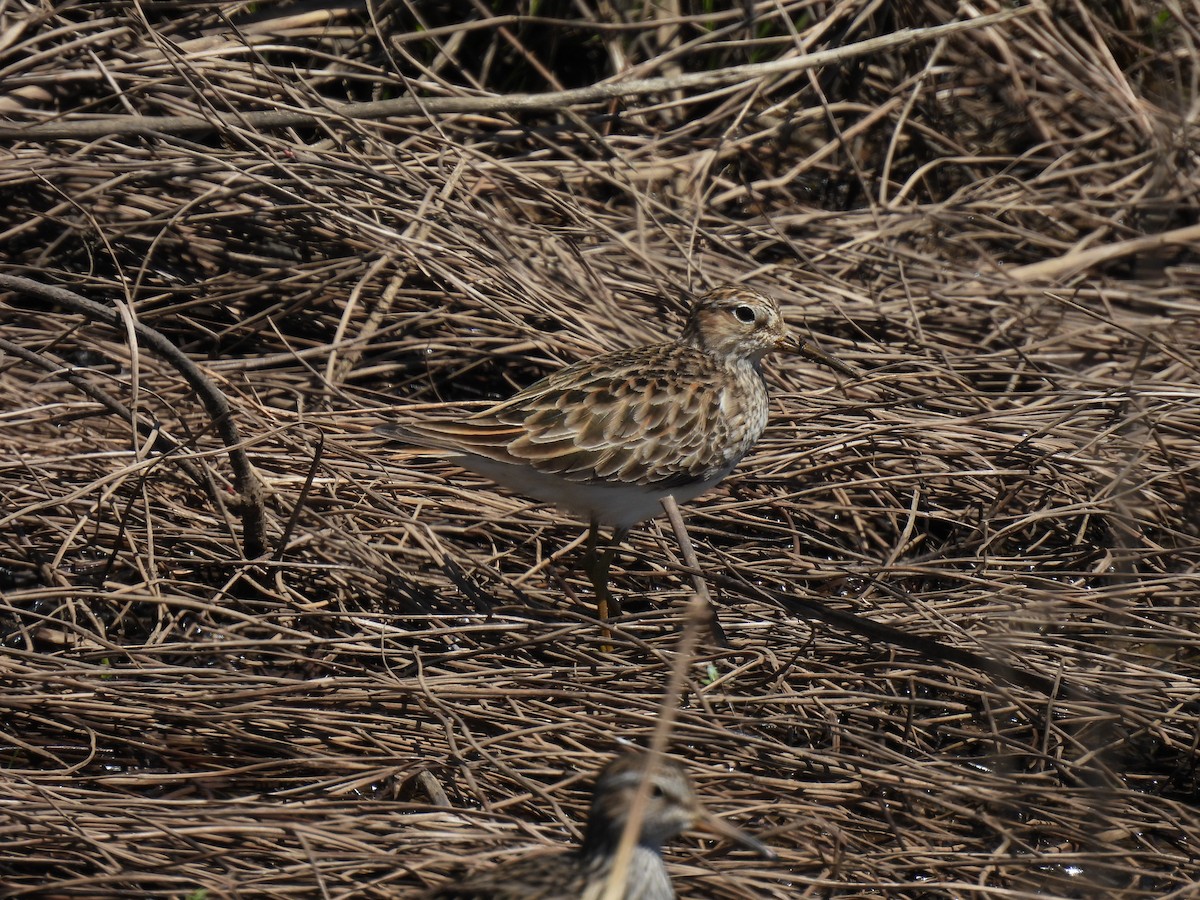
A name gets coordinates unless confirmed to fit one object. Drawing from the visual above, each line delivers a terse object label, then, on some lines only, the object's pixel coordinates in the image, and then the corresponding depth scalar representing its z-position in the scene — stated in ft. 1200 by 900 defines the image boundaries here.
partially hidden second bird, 21.38
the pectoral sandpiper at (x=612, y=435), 35.32
